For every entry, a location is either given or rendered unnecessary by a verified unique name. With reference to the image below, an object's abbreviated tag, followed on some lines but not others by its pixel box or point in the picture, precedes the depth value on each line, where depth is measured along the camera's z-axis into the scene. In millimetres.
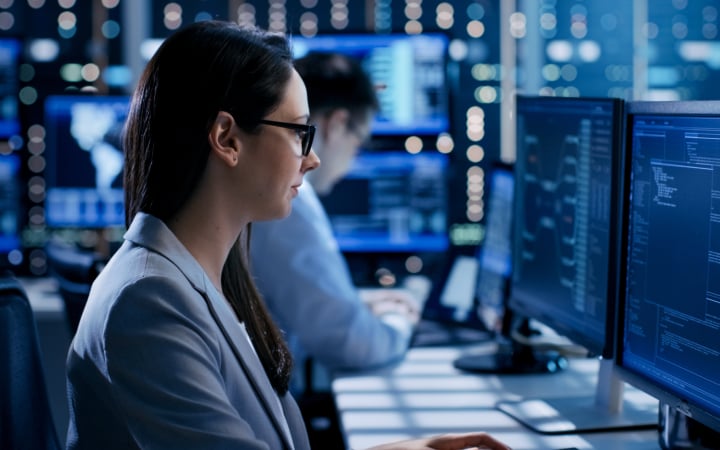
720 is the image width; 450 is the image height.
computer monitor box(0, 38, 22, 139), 3635
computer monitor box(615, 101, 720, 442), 1395
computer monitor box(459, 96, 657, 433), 1764
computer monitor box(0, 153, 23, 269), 3590
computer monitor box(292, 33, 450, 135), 3596
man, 2434
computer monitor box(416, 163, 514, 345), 2494
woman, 1292
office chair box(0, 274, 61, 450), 1514
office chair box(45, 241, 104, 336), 2400
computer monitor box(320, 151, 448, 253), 3596
